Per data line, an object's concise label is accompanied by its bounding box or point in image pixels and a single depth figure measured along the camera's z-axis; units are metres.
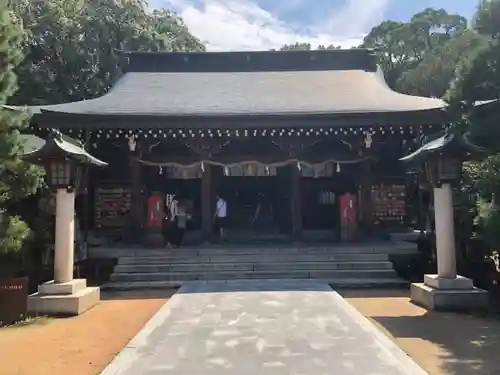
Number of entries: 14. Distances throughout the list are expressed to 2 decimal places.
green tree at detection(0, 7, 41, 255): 7.67
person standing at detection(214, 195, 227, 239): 16.90
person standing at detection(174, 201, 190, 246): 15.98
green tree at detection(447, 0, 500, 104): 8.27
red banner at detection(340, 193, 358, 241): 14.95
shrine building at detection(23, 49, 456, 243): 14.59
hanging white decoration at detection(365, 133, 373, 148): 15.04
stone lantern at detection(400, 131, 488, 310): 8.86
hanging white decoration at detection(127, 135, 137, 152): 14.97
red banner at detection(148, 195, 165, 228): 14.82
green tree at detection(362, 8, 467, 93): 37.91
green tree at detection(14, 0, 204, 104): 27.70
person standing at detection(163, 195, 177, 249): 15.71
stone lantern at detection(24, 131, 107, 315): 9.37
